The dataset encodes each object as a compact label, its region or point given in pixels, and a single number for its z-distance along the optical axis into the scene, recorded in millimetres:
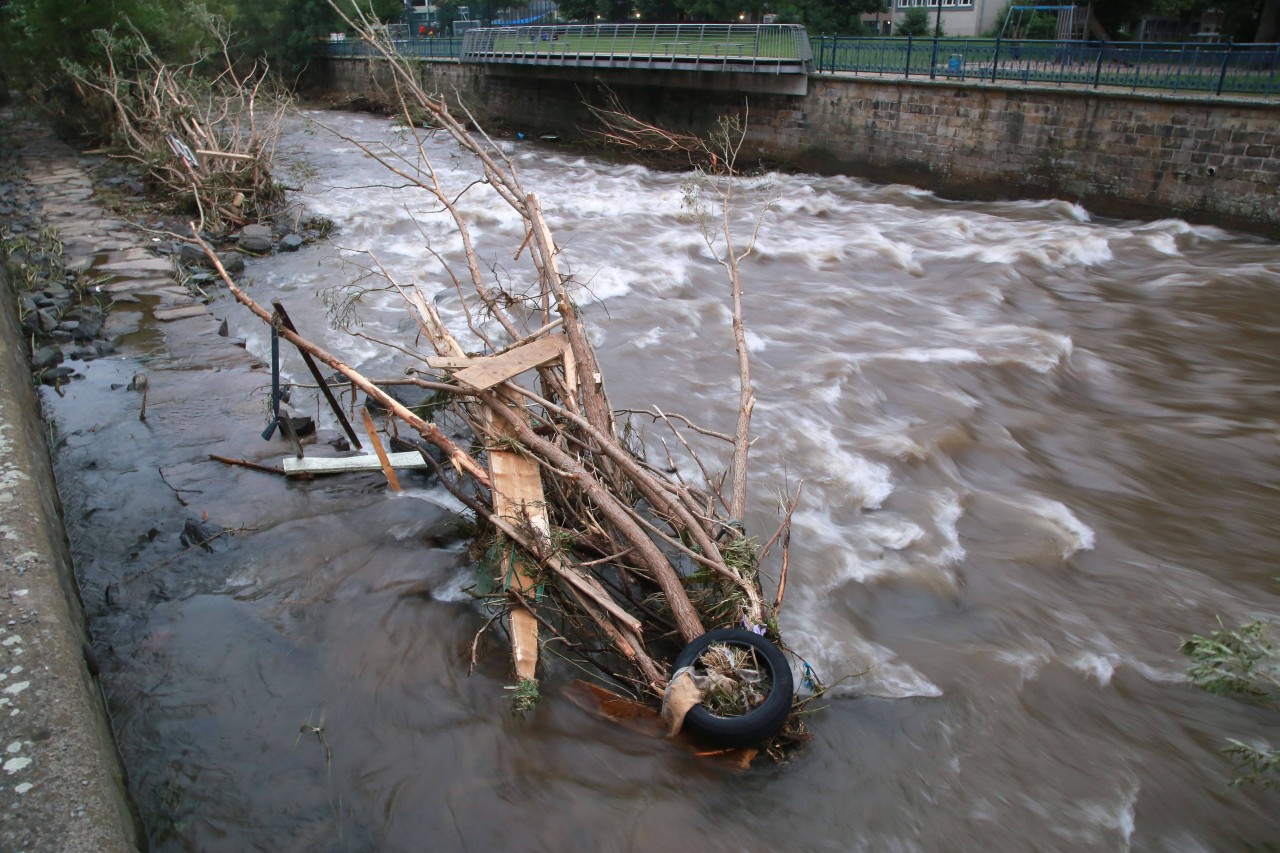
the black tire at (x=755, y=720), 3688
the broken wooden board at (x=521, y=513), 4254
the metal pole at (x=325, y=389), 5321
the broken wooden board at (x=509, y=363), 4691
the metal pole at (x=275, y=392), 5654
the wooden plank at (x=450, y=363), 4883
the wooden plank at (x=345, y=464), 5973
